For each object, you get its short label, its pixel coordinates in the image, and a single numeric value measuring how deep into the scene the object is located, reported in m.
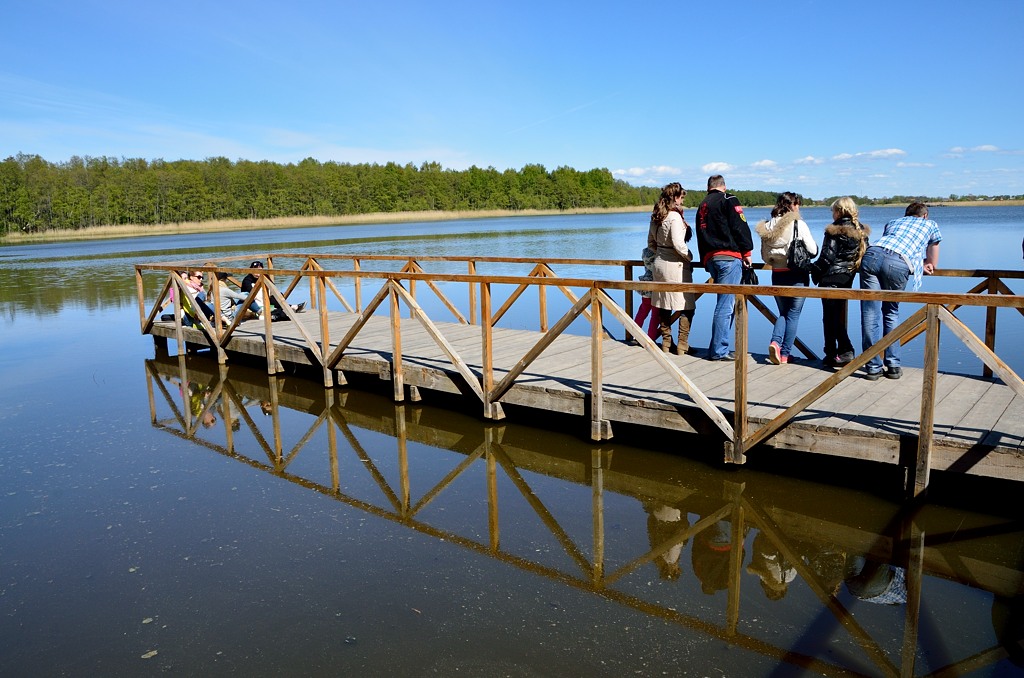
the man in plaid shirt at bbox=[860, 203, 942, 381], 6.50
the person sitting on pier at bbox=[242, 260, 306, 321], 12.30
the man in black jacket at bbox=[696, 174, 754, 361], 7.54
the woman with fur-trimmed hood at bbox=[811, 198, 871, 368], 6.76
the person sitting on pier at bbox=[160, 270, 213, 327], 12.09
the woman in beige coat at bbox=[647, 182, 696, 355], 7.88
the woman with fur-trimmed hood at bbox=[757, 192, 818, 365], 7.18
